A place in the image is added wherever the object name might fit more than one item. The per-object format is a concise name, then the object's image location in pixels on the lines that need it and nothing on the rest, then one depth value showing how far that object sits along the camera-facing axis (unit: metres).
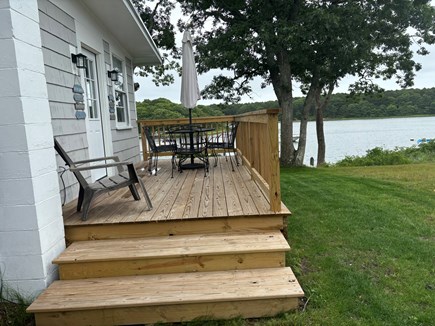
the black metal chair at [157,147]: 5.50
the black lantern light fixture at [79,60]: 4.06
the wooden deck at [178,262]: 2.24
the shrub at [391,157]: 12.21
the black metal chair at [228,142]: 5.74
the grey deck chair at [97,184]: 2.99
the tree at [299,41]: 9.11
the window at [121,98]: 6.05
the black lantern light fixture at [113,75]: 5.38
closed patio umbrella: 5.58
